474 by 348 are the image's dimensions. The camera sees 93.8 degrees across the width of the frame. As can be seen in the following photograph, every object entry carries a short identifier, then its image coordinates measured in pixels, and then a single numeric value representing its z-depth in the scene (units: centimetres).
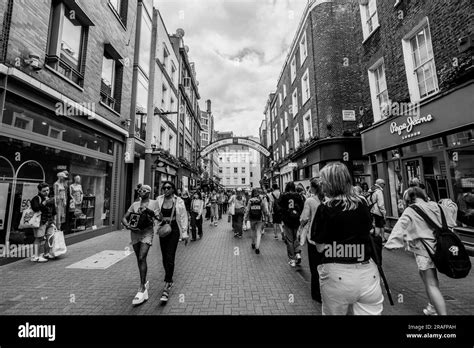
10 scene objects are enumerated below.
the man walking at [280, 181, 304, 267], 515
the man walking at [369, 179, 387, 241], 621
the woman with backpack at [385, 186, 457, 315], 273
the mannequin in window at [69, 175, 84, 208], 758
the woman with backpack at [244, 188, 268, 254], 662
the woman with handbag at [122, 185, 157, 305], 356
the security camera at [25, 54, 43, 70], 556
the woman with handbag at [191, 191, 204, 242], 832
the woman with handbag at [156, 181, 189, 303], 376
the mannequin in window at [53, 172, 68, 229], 615
